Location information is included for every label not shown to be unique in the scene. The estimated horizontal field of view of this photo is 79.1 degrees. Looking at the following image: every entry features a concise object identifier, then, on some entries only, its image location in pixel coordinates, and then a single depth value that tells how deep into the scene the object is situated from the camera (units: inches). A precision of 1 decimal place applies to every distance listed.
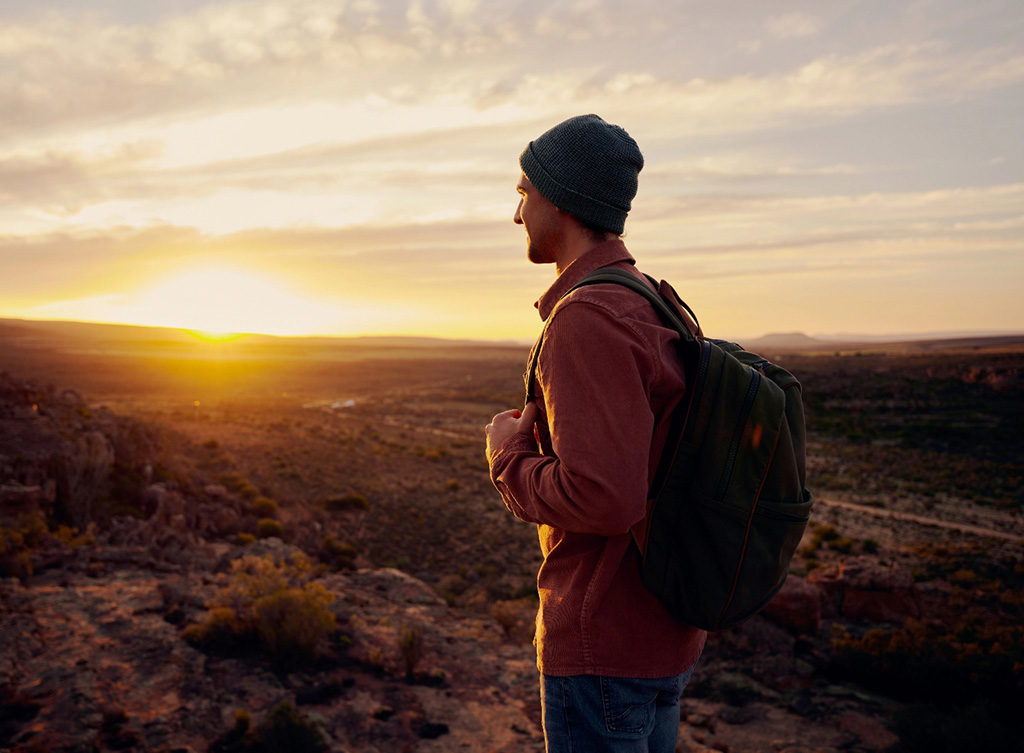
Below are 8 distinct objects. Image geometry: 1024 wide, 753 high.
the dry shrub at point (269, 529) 433.1
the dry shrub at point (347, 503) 564.2
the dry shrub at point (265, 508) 479.2
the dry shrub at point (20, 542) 261.6
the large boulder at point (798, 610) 280.7
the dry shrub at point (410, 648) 234.4
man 50.9
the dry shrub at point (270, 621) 229.0
